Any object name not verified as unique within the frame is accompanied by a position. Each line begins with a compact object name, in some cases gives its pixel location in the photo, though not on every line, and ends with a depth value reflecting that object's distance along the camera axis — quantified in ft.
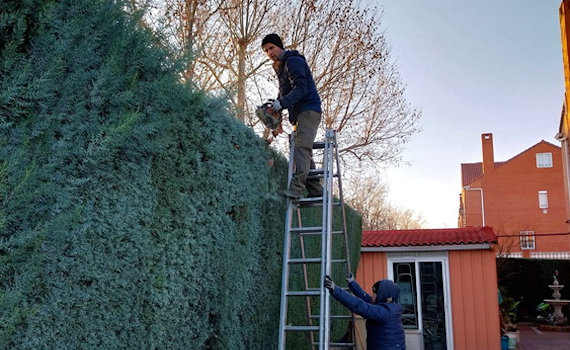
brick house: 122.93
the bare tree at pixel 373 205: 99.65
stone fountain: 63.68
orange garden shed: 41.75
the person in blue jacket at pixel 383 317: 15.24
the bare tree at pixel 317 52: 42.34
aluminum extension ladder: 13.56
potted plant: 45.78
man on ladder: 15.69
